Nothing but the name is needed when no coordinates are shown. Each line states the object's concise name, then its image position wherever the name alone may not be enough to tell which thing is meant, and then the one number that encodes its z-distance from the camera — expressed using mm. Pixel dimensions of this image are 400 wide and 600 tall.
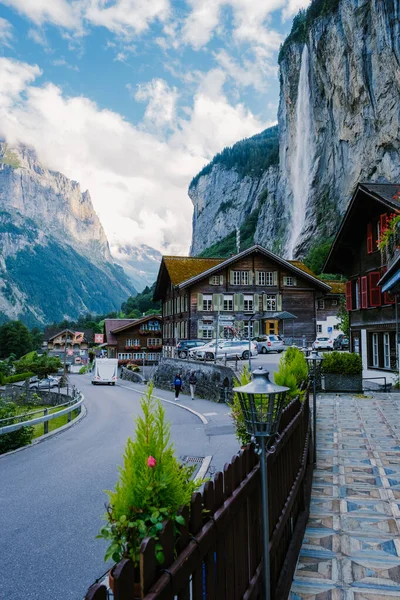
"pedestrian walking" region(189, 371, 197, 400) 28281
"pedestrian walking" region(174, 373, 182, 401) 27969
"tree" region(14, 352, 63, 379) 69625
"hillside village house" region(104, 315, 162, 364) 63312
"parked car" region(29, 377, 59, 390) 52584
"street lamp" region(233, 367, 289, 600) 3299
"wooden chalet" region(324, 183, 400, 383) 22453
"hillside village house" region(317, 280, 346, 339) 51438
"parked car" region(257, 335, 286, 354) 37750
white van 47688
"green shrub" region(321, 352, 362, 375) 18641
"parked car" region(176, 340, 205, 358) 39938
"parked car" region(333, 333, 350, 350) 41750
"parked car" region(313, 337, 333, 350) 41438
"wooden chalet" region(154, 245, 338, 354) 42938
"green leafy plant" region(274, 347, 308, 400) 7261
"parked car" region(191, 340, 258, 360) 33250
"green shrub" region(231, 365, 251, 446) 6977
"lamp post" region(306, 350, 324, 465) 8452
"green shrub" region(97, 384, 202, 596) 2346
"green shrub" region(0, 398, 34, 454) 14000
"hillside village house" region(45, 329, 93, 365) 103000
